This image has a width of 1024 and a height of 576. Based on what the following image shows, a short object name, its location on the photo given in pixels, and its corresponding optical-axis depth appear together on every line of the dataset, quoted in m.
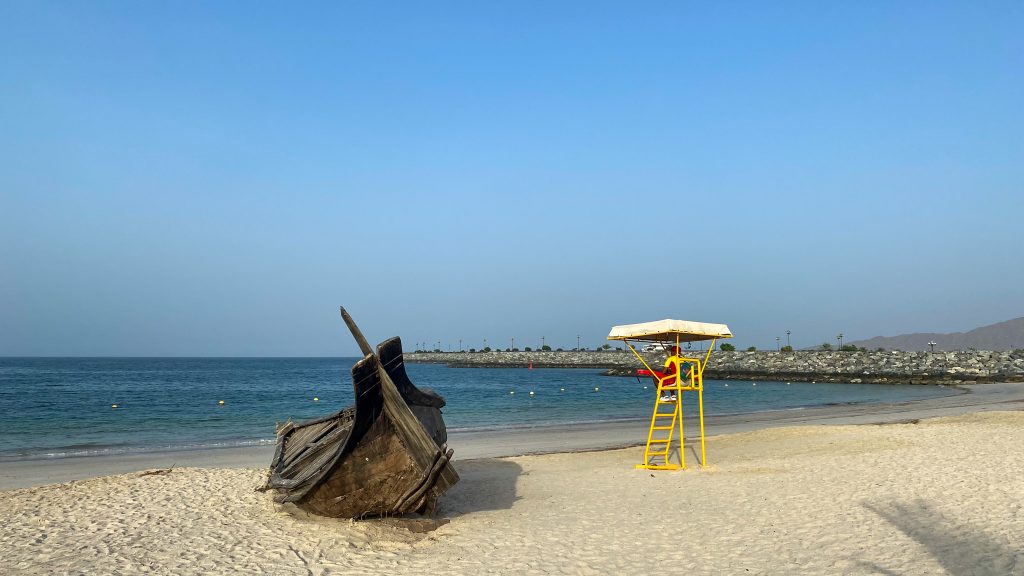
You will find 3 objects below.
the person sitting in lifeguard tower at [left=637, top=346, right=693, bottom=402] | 12.05
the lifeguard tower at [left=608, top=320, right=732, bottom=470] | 11.66
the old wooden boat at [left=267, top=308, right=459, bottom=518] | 7.71
